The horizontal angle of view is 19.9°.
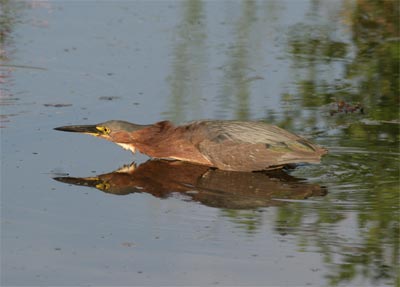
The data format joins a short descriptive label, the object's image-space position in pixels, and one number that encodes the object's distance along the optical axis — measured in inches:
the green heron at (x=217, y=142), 352.5
